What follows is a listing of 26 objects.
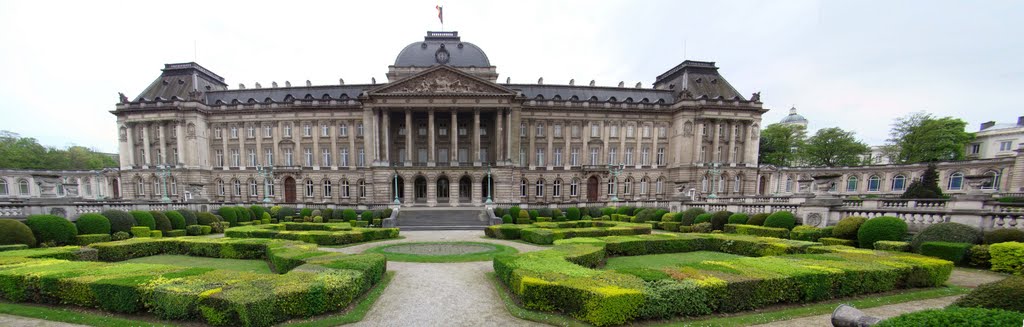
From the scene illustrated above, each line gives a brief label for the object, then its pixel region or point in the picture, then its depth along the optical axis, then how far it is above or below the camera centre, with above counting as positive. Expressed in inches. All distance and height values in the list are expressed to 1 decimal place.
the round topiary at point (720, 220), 791.7 -171.4
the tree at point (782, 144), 2303.2 +31.1
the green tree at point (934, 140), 1782.7 +58.2
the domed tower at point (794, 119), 3753.0 +333.1
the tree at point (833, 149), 2126.0 -2.3
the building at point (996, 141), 1961.1 +63.9
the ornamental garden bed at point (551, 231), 702.5 -191.4
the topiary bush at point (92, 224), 631.8 -165.1
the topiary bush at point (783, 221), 676.1 -146.7
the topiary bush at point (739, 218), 759.1 -161.0
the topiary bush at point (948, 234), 467.5 -117.9
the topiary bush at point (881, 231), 524.1 -128.3
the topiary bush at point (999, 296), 191.2 -85.7
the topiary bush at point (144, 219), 720.5 -173.9
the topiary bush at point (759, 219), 735.1 -156.5
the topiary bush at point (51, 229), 574.2 -159.9
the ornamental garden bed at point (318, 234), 685.9 -196.7
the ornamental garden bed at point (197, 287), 274.8 -140.0
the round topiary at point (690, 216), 856.9 -178.0
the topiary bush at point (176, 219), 797.9 -190.7
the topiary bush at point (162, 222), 759.1 -189.5
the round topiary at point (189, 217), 832.9 -193.9
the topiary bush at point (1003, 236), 444.1 -113.0
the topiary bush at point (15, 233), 528.4 -155.3
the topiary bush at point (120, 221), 681.6 -170.6
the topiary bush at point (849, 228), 570.3 -135.0
